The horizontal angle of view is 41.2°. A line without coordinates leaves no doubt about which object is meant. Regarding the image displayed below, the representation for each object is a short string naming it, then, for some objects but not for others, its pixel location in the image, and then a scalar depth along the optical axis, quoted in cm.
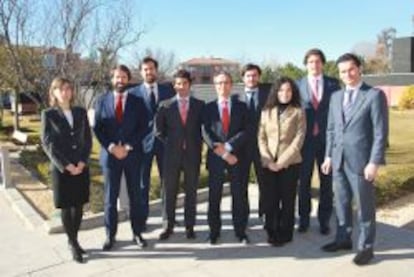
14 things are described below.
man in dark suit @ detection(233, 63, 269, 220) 590
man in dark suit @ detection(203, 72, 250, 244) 569
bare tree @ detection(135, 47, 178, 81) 3294
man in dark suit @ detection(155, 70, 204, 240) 584
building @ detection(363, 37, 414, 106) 3509
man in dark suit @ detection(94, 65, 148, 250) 565
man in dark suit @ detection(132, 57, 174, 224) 623
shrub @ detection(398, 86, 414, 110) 3020
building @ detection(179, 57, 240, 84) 7754
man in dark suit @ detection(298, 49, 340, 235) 596
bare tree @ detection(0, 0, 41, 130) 1097
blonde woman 537
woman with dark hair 560
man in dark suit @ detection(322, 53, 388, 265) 497
